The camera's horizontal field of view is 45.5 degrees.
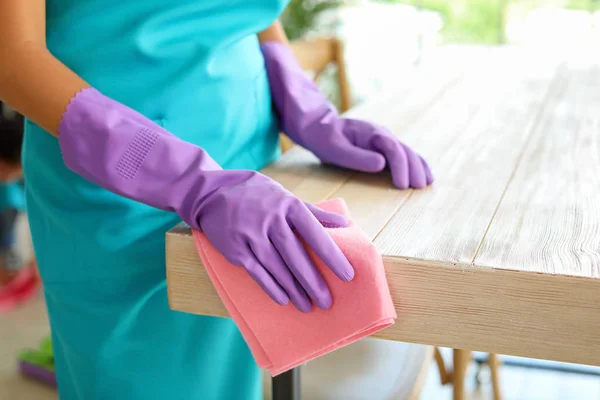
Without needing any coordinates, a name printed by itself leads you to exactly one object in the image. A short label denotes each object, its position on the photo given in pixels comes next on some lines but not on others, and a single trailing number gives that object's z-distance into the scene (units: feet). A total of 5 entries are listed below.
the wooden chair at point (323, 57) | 6.11
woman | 2.60
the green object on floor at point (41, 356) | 6.53
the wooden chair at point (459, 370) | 4.61
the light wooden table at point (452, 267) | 2.22
